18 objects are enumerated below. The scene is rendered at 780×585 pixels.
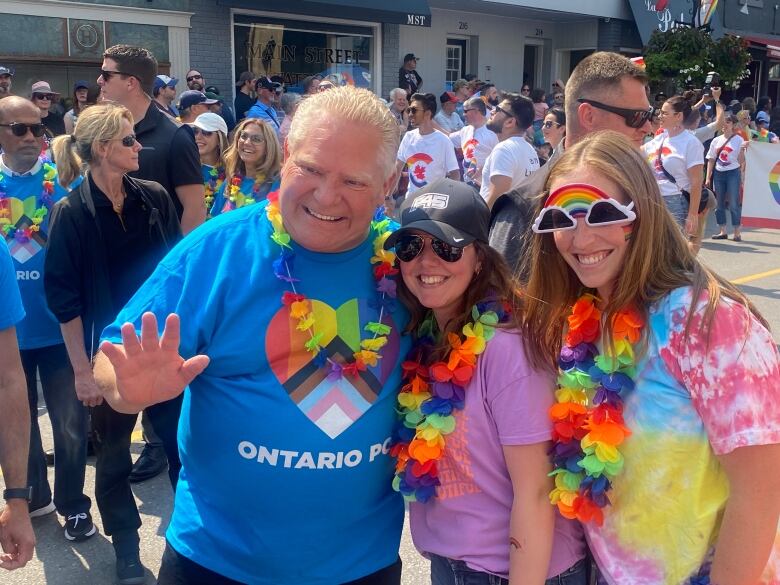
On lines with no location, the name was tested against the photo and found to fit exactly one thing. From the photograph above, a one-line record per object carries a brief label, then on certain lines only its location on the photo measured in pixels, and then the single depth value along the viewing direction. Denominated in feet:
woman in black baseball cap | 5.65
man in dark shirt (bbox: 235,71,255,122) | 40.47
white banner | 35.83
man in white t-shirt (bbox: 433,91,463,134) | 45.10
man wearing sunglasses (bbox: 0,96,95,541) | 11.89
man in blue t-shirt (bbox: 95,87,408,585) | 5.94
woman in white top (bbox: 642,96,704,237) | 23.40
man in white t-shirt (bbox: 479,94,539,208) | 21.29
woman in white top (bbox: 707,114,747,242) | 37.93
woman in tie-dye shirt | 5.00
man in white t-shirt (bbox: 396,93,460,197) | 27.94
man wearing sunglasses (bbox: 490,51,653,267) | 11.16
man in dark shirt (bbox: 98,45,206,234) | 13.28
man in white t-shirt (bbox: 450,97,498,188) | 31.19
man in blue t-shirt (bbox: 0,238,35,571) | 7.07
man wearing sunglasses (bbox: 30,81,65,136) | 31.45
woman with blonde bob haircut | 17.54
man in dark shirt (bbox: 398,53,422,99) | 51.94
